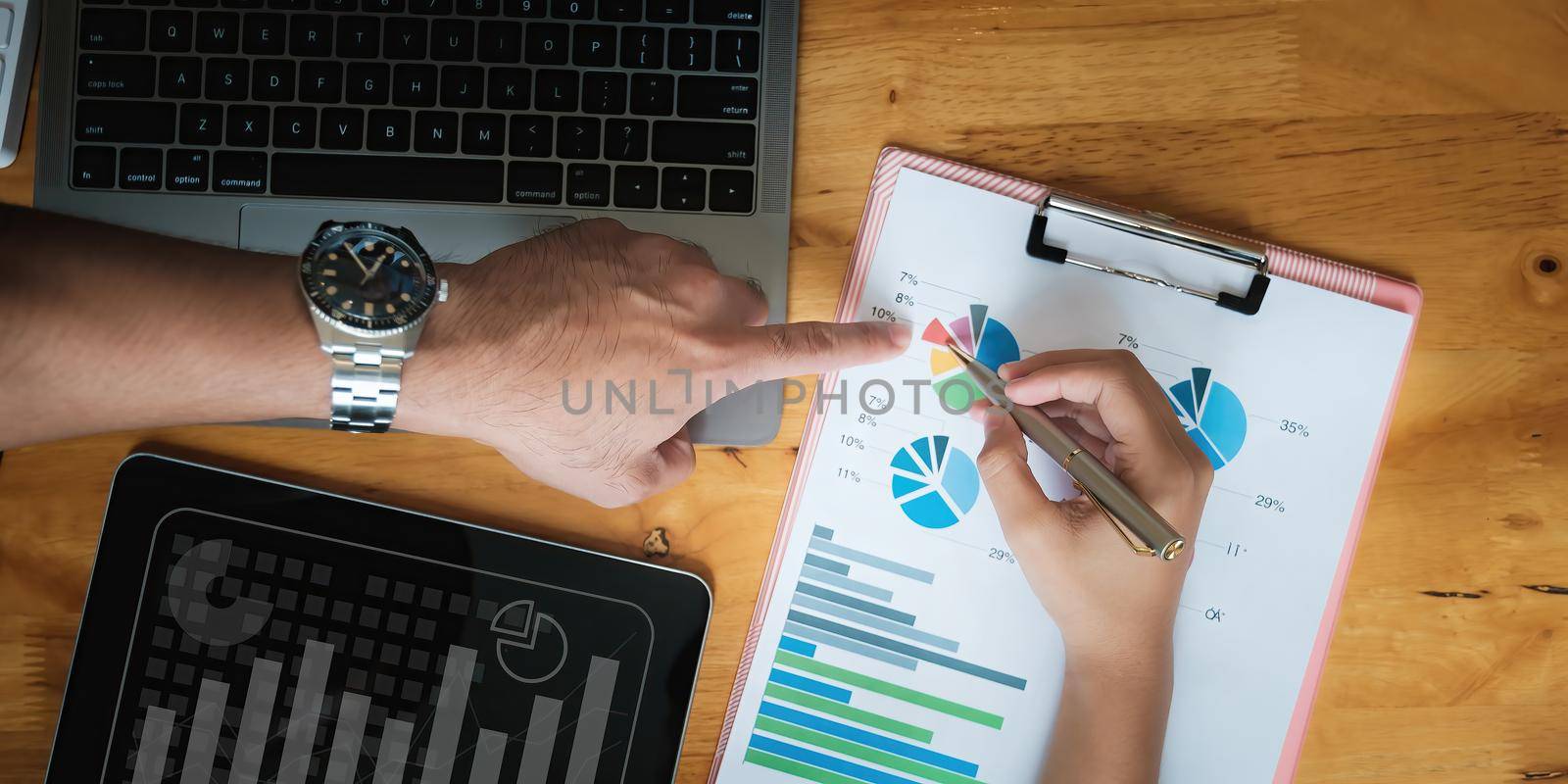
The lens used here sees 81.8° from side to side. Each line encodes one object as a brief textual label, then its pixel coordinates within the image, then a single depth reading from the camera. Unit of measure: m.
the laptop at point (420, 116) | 0.63
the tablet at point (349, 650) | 0.65
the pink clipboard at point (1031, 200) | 0.67
